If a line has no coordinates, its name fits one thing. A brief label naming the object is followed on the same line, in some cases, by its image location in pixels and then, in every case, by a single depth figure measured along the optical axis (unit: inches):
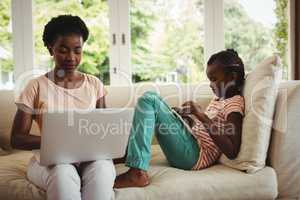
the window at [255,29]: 116.5
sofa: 53.3
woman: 46.1
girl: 56.9
